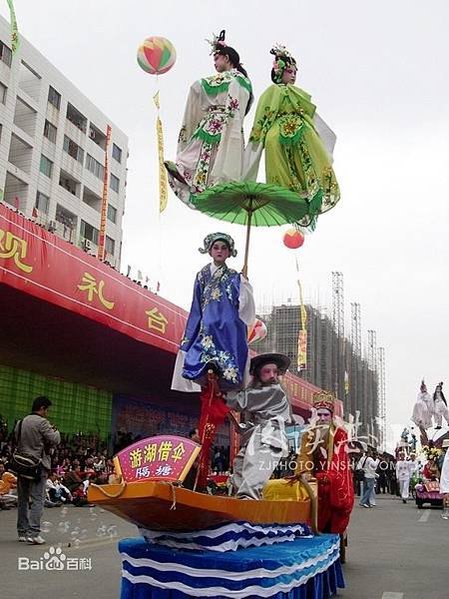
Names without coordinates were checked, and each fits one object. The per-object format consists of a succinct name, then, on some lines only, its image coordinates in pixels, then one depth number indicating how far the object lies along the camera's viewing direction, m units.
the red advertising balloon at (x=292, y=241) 10.43
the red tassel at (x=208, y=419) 4.11
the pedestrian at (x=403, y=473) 19.88
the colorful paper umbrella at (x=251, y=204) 4.91
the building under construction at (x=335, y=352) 36.66
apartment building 27.75
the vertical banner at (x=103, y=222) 30.61
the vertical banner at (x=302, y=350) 27.06
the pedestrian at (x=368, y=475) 16.42
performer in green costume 5.25
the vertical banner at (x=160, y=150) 13.75
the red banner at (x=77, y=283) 9.71
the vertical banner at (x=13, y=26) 13.96
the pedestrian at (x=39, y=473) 7.02
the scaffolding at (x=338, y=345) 41.47
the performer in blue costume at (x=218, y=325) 4.30
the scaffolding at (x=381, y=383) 52.68
